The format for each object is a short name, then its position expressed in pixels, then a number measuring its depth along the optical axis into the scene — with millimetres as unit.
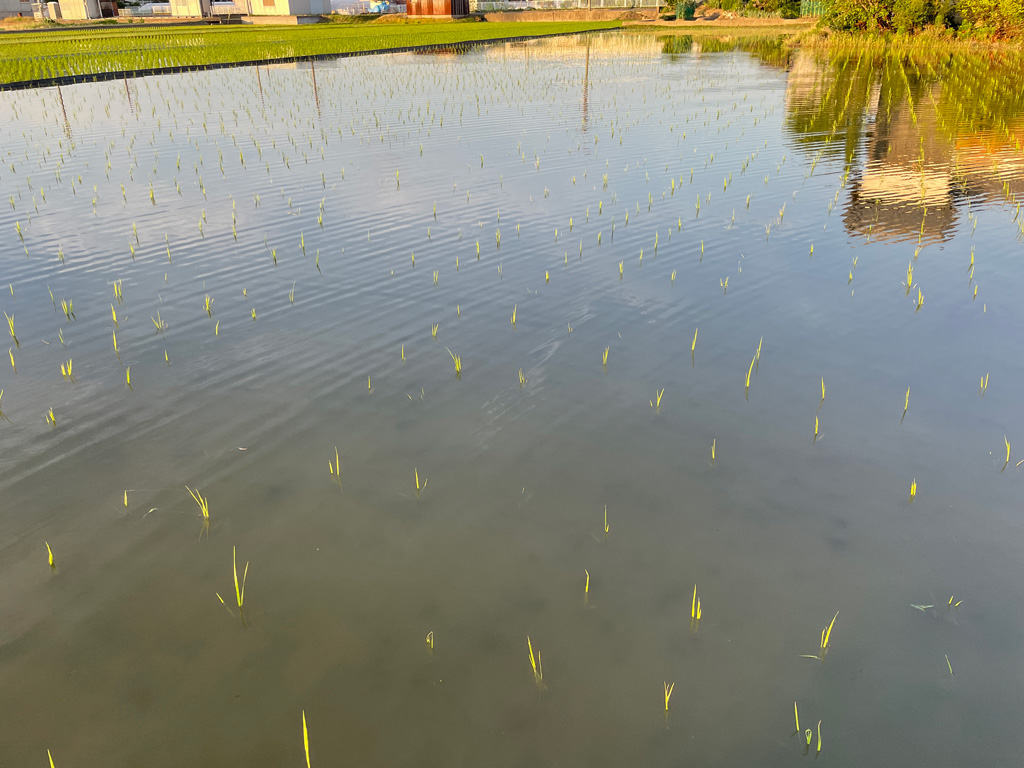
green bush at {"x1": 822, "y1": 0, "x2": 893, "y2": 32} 35438
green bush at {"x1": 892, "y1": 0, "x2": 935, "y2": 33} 33406
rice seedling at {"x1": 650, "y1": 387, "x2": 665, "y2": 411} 5076
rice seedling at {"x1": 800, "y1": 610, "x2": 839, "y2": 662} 3088
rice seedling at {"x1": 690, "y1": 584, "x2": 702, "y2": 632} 3273
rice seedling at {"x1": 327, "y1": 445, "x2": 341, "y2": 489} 4370
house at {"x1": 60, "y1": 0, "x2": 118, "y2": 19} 62219
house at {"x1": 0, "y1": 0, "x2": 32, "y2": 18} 65062
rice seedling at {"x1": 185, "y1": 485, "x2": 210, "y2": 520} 4054
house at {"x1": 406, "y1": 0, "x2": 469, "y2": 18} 60906
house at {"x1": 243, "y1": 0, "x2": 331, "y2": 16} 60406
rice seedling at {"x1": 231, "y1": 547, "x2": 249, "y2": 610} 3457
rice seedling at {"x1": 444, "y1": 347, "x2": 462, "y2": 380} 5586
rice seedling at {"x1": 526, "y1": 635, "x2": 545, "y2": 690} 3004
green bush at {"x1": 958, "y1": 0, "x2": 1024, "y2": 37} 28688
